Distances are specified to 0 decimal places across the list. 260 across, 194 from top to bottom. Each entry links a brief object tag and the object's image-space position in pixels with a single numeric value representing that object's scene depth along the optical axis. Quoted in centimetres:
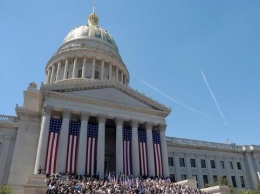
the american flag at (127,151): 3247
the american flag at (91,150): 3051
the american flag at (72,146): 2959
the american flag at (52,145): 2880
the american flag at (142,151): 3331
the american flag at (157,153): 3412
